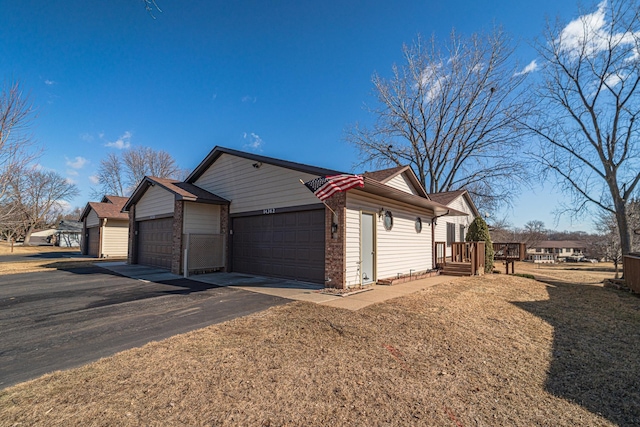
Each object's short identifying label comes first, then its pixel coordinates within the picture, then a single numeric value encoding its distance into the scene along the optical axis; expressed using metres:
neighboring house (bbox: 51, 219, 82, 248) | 40.28
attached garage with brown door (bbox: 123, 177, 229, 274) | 11.71
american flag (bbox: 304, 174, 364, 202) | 7.54
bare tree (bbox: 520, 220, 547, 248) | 44.81
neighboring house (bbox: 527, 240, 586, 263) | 71.81
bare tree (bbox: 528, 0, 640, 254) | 12.93
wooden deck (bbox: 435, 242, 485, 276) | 12.42
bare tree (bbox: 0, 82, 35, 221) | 8.97
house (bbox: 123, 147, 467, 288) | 8.71
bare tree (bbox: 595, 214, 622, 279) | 18.85
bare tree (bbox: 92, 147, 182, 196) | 36.81
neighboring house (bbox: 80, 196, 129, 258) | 22.08
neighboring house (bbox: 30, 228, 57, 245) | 51.26
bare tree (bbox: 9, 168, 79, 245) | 41.19
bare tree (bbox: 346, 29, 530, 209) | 20.61
